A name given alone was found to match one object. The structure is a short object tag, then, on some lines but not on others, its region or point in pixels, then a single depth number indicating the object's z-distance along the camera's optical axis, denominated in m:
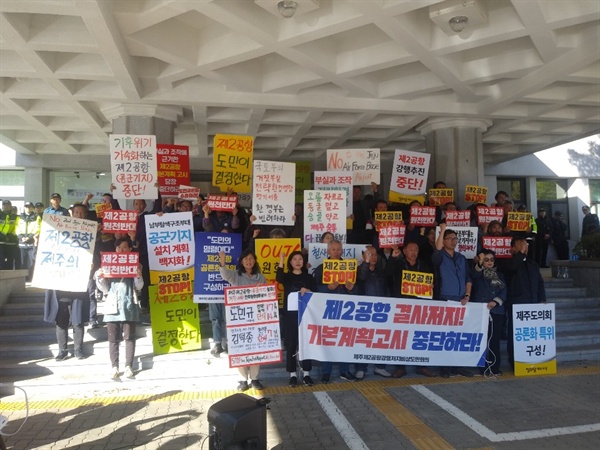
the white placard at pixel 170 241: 7.36
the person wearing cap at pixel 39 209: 12.02
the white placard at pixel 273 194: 8.06
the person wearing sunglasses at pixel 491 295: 7.20
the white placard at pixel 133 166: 7.82
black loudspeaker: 3.72
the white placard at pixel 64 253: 6.79
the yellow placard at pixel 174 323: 7.21
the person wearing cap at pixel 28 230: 11.76
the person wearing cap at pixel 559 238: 16.14
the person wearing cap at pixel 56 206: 8.88
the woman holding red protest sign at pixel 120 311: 6.61
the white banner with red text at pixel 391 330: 6.77
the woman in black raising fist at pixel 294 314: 6.77
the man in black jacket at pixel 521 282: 7.36
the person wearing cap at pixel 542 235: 15.14
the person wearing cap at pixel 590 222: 14.59
